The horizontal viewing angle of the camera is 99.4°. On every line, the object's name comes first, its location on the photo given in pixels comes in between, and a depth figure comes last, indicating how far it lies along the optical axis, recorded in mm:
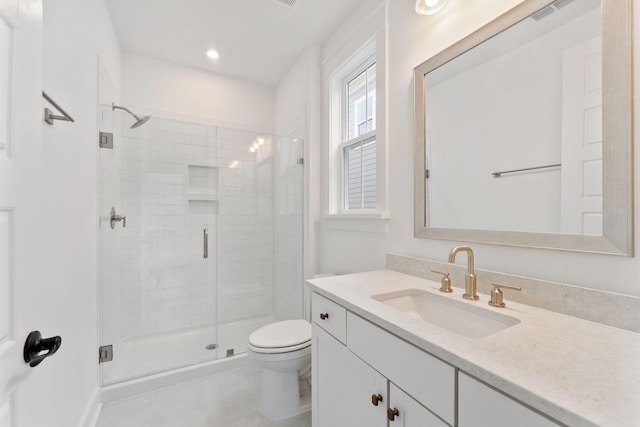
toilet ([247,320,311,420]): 1565
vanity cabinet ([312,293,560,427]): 583
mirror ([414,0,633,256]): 802
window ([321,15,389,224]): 1696
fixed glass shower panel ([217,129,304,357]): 2625
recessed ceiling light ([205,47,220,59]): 2463
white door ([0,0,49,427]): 564
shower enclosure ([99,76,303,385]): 2301
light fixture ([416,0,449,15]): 1287
